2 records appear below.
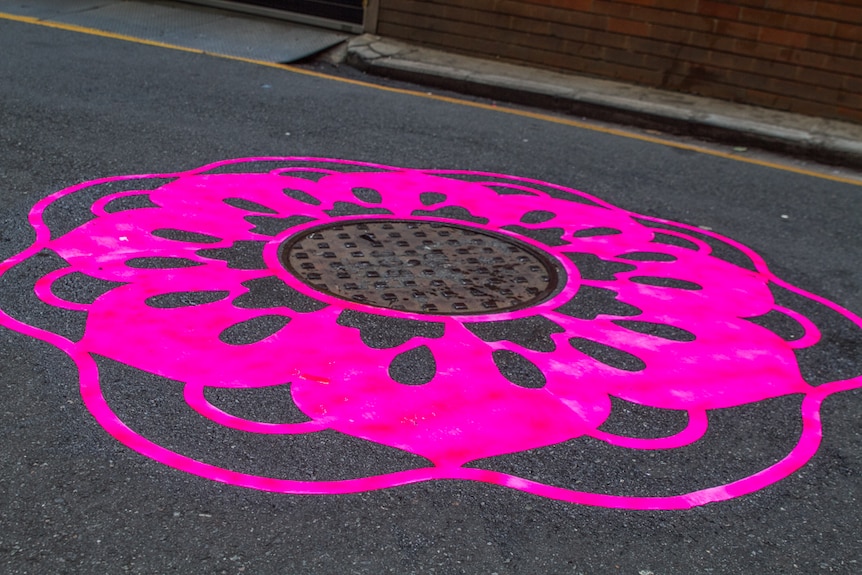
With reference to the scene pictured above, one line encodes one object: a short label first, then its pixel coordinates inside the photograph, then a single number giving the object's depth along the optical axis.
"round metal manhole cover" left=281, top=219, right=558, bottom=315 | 4.12
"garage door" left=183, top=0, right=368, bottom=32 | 9.71
